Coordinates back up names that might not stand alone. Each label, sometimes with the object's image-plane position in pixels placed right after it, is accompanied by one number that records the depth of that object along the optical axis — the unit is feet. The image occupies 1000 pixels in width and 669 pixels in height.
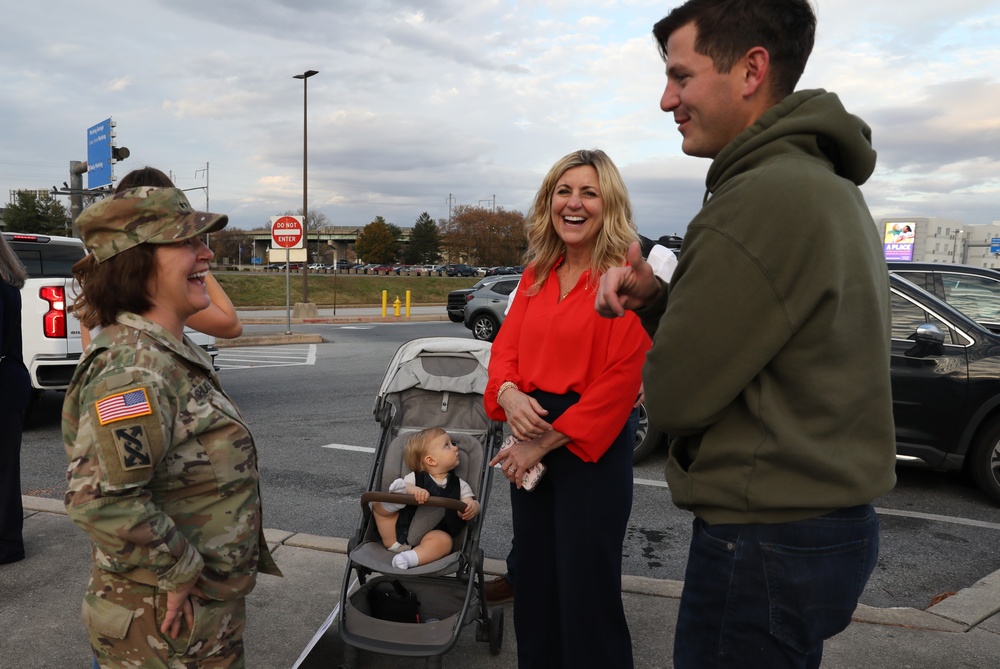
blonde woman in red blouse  8.58
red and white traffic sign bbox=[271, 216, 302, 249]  64.23
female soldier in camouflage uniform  5.84
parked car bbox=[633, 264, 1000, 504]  18.33
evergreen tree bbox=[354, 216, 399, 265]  334.85
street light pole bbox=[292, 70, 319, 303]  83.05
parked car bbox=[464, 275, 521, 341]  63.26
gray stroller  9.61
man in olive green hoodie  4.72
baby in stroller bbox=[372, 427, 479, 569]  10.52
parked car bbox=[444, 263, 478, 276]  254.65
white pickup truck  23.52
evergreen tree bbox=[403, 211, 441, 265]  336.08
